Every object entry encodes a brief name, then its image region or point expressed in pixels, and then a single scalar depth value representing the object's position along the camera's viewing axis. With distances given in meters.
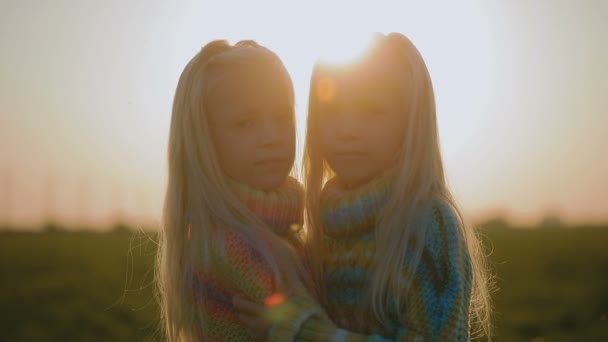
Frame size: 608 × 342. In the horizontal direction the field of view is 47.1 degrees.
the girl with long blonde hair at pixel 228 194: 3.52
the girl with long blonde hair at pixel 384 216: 3.28
